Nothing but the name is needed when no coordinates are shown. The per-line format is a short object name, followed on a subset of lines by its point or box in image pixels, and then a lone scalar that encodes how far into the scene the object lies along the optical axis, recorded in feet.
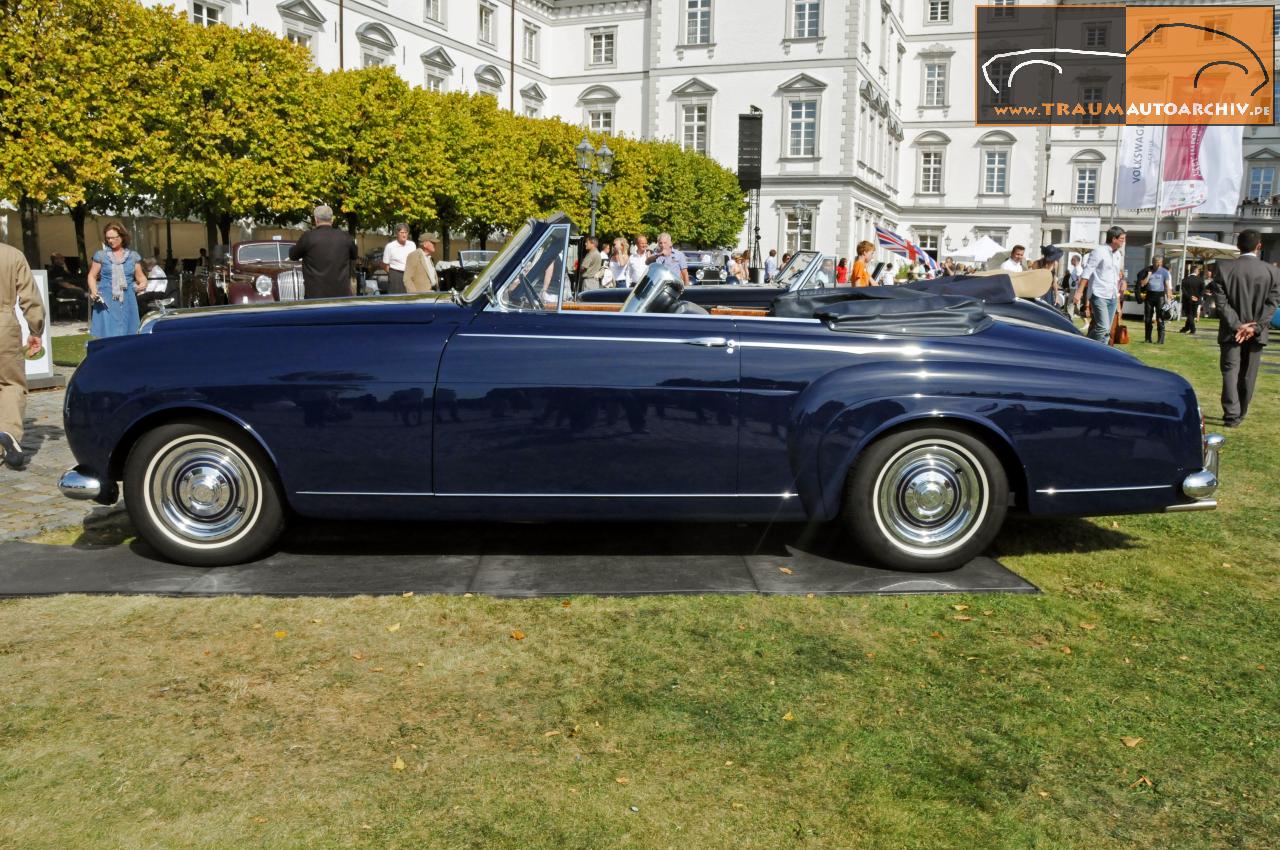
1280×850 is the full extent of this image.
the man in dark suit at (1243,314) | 30.53
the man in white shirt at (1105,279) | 43.60
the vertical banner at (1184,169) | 91.15
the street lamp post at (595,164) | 86.11
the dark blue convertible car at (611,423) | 14.40
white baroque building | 184.96
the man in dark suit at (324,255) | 33.96
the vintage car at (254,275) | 71.05
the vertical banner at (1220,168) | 89.92
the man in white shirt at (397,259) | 51.67
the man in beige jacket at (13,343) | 22.76
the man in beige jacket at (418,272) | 43.75
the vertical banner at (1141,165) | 93.76
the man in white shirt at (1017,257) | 57.25
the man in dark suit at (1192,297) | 84.89
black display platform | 14.51
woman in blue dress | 35.60
